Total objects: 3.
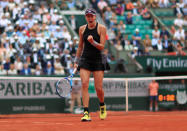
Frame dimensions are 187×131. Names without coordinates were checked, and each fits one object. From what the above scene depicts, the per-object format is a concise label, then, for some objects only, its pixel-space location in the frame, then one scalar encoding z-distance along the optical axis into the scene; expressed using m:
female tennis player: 10.13
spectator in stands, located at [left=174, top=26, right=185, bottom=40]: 24.72
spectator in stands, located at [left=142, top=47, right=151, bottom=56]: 22.26
